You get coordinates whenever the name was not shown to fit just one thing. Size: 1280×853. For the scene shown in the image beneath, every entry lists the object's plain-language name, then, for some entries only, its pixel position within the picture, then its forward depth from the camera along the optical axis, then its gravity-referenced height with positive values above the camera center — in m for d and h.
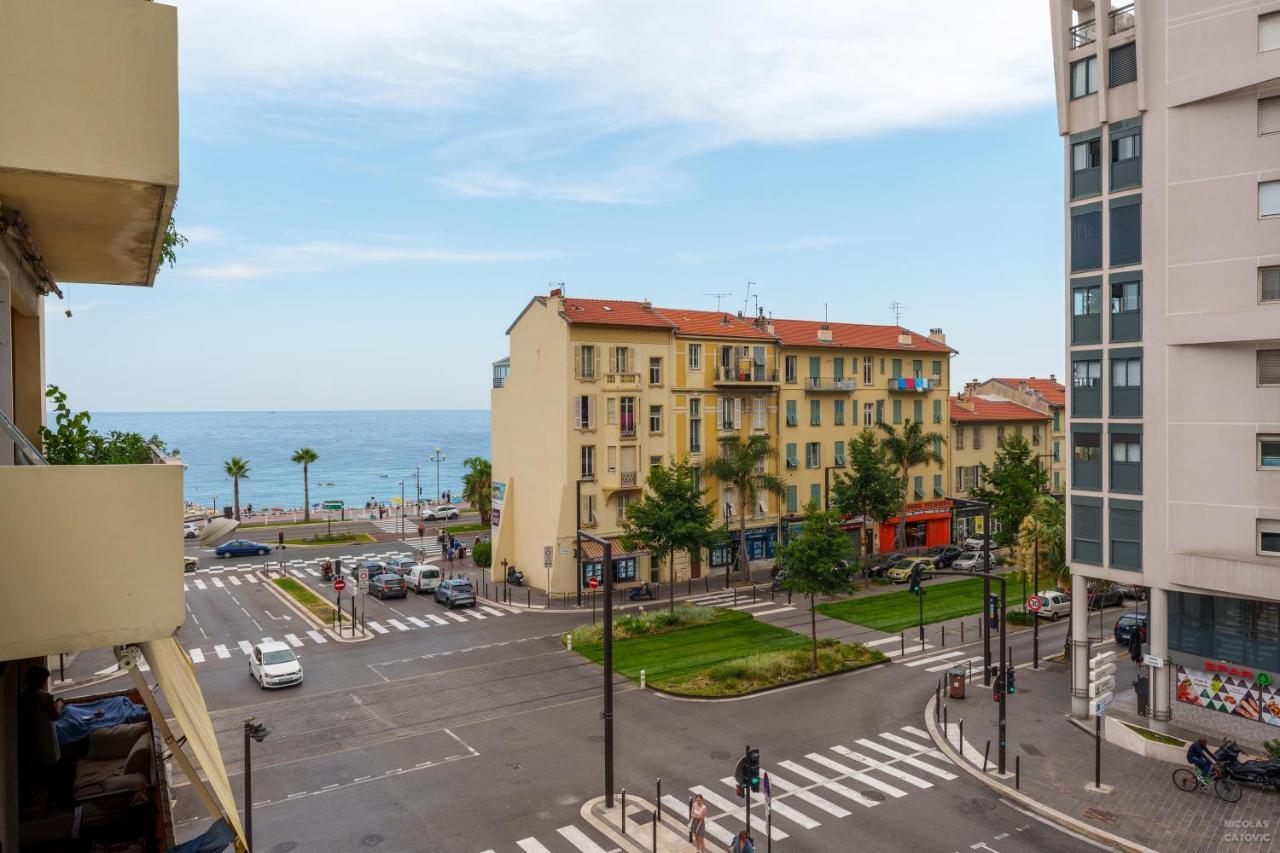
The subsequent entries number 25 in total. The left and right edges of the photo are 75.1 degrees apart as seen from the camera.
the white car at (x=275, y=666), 30.59 -8.83
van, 49.19 -8.95
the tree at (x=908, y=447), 56.34 -1.48
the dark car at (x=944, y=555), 54.44 -8.77
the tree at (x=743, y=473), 51.91 -2.89
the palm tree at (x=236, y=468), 73.86 -3.33
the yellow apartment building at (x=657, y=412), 48.03 +0.98
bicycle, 21.00 -9.31
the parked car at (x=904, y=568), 50.84 -8.89
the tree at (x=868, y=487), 52.38 -3.88
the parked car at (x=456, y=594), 45.12 -9.03
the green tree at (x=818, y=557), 36.03 -5.73
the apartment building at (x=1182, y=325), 22.70 +2.85
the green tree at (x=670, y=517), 44.75 -4.91
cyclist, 21.42 -8.73
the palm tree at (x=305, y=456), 78.94 -2.48
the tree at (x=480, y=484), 70.88 -4.75
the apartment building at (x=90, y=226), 6.40 +2.03
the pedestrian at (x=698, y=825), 18.38 -8.85
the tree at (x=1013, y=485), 45.91 -3.46
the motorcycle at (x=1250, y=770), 21.16 -8.89
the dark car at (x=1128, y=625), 34.56 -8.85
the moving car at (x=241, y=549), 62.03 -8.94
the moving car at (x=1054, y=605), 42.34 -9.29
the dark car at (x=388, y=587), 47.78 -9.09
